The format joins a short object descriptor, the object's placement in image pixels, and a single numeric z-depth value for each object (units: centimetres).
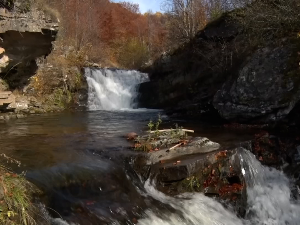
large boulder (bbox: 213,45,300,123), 898
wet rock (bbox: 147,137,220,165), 682
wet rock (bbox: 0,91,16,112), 1106
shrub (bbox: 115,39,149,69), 3147
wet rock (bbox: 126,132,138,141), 843
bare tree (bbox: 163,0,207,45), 1945
